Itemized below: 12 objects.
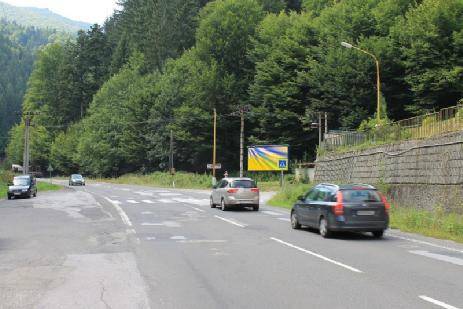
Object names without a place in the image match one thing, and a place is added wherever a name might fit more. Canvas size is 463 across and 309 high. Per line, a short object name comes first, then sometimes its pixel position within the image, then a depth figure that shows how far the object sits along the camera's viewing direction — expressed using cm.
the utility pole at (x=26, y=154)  5859
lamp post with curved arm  3327
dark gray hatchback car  1553
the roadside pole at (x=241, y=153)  5832
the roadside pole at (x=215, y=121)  6486
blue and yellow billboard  5040
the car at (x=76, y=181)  7056
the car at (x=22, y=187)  3869
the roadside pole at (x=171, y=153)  7431
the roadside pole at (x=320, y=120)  5403
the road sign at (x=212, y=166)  5988
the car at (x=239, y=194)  2717
